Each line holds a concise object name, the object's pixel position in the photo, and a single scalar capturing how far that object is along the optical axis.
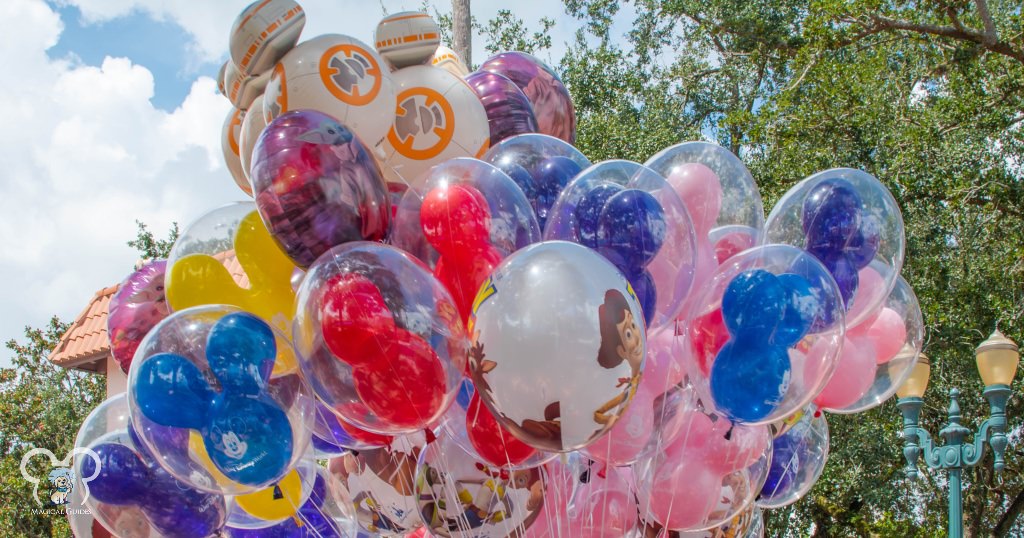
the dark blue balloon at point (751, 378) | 3.05
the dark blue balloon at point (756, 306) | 3.05
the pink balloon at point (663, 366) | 3.41
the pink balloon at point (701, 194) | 3.59
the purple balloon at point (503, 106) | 4.08
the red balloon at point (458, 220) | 3.11
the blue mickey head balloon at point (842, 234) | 3.48
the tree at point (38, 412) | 13.86
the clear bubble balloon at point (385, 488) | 3.73
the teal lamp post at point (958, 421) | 6.19
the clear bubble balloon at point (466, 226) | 3.11
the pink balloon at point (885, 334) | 3.84
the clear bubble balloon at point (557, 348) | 2.66
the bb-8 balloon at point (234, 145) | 4.05
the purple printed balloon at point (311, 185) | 3.02
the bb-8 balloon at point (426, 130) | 3.70
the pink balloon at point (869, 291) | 3.52
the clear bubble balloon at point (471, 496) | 3.40
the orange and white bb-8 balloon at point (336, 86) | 3.43
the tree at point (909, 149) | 9.71
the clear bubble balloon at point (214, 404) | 2.92
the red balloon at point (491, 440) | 3.18
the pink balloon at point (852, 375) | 3.76
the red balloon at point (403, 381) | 2.77
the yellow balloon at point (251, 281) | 3.46
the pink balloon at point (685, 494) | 3.49
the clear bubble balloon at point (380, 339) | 2.78
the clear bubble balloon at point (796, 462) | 4.14
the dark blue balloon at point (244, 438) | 2.91
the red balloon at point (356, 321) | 2.77
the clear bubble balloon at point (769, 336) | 3.05
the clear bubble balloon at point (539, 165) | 3.54
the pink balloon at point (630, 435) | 3.28
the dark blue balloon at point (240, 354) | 2.94
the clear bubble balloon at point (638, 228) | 3.12
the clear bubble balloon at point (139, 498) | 3.44
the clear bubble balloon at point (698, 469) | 3.49
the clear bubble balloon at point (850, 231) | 3.49
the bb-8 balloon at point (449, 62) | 4.32
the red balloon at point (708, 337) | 3.15
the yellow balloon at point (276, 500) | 3.58
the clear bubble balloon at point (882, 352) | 3.79
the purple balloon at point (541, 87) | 4.41
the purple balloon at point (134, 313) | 3.80
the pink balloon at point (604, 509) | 3.63
